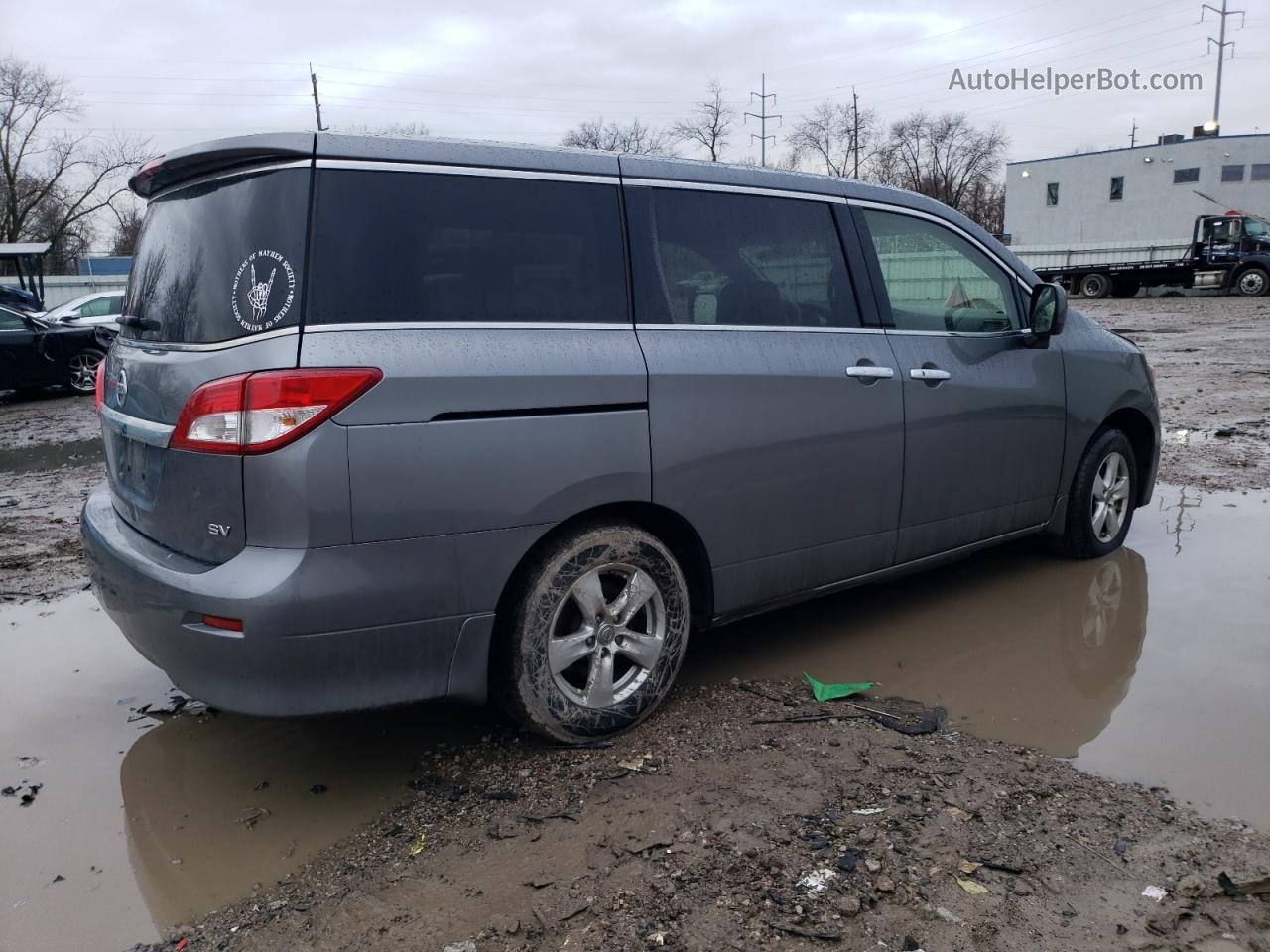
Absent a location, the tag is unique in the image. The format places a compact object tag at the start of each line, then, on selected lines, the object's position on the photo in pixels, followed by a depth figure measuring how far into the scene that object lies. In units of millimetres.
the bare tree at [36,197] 46781
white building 39469
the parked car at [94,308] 17531
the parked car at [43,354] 14543
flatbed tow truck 30481
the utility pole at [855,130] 73625
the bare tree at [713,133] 71500
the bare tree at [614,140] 60975
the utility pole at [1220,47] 61312
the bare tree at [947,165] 80625
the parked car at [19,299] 17375
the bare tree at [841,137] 73625
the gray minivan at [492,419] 2814
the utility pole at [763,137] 69688
